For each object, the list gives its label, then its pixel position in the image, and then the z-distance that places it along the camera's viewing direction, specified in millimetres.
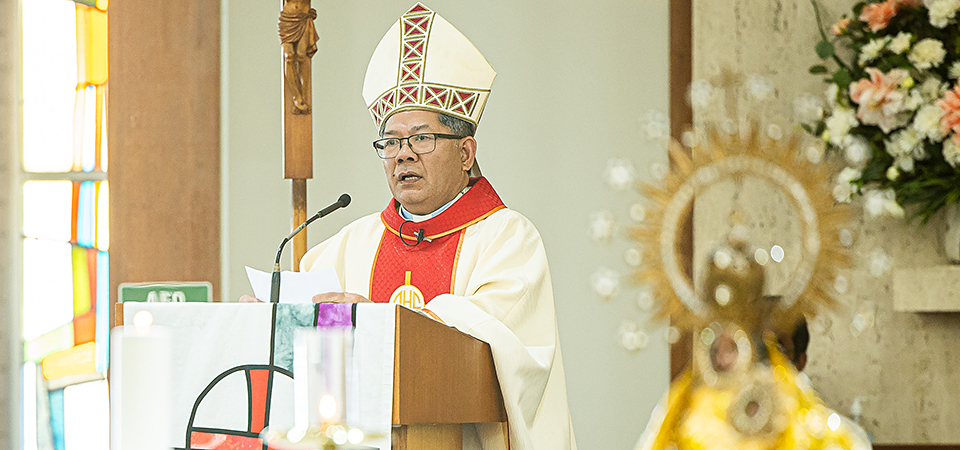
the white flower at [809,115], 6878
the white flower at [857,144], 6668
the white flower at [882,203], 6805
